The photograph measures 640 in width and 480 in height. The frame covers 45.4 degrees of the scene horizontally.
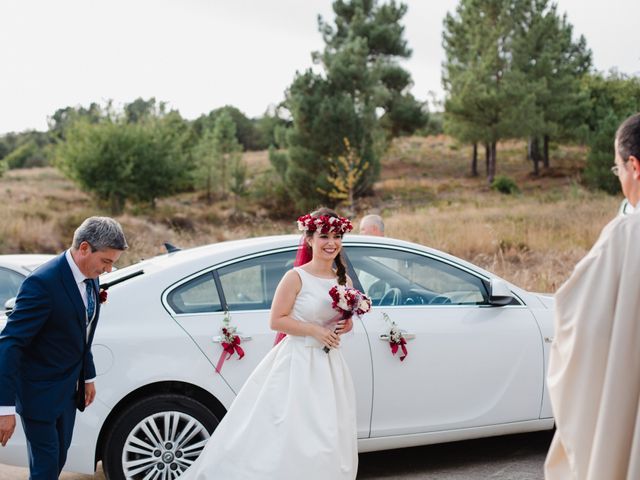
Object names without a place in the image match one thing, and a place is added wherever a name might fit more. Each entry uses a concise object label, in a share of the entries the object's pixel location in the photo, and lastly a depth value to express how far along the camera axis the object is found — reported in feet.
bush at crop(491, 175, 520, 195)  153.55
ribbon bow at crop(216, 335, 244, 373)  15.98
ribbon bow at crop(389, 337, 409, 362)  16.56
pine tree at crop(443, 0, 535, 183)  151.23
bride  13.96
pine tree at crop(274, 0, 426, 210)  138.10
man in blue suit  12.06
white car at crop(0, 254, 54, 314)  25.07
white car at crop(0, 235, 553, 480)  15.66
